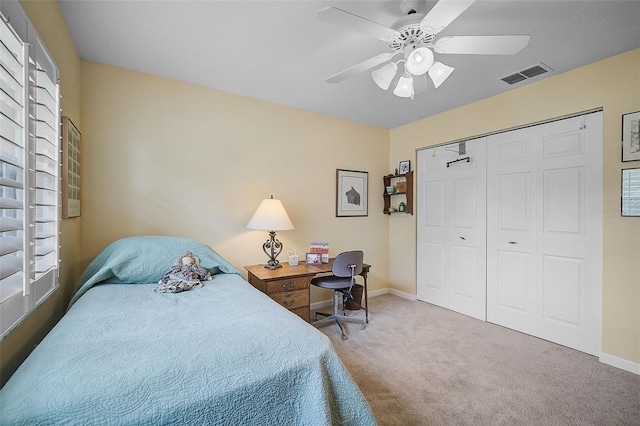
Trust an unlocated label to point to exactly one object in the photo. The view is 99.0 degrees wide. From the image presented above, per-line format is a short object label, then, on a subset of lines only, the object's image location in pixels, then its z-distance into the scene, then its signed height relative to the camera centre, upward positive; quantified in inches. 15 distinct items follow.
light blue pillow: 75.0 -14.8
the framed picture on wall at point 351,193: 148.6 +10.7
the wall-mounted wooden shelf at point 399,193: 152.6 +11.8
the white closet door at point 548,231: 95.3 -7.2
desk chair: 109.7 -29.4
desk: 100.4 -27.3
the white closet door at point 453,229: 127.4 -8.4
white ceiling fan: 52.6 +37.9
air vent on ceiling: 94.7 +50.5
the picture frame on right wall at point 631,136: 83.8 +23.7
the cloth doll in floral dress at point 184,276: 71.9 -18.5
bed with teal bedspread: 30.7 -20.8
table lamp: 106.8 -3.3
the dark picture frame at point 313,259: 122.7 -21.3
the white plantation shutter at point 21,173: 38.8 +6.3
